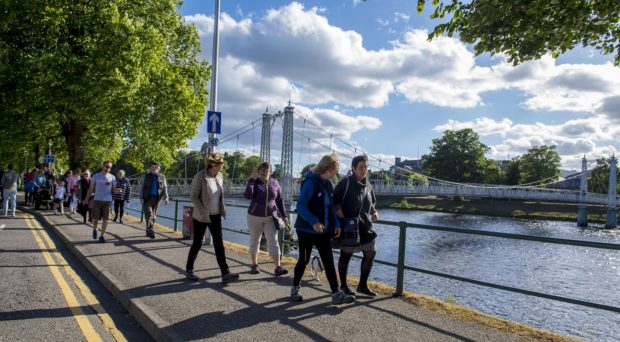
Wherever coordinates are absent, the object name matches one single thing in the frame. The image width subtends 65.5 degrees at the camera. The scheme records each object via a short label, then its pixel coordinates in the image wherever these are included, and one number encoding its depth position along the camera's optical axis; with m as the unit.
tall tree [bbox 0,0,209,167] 15.55
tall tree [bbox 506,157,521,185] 96.62
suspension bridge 49.16
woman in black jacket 5.31
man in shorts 9.62
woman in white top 6.21
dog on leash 6.38
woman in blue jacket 5.18
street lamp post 10.22
